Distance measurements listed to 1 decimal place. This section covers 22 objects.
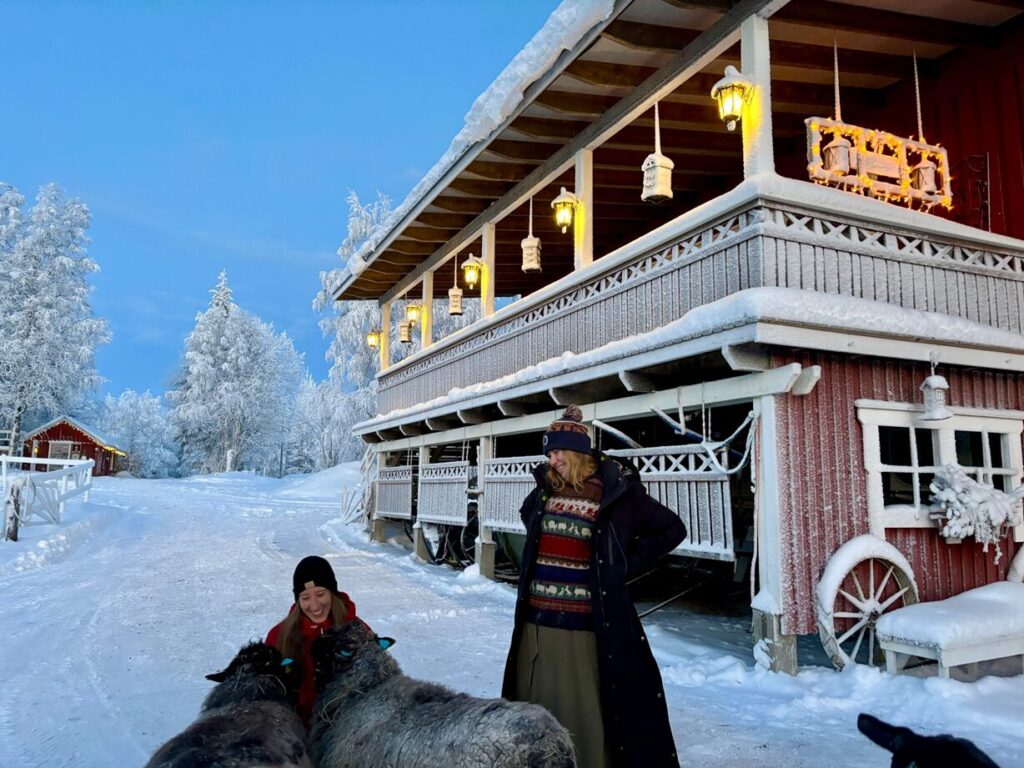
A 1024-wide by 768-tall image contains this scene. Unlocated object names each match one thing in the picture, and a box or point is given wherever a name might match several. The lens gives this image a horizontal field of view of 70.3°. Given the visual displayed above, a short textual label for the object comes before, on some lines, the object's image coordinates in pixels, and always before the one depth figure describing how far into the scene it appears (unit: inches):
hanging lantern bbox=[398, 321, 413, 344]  707.9
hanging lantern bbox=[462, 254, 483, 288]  516.1
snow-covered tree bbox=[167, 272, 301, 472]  1881.2
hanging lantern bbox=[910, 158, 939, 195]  305.3
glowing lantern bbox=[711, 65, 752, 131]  263.9
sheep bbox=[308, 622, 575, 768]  100.7
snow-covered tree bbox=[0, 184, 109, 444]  1451.8
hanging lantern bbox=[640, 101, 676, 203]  308.2
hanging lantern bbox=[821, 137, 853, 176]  284.7
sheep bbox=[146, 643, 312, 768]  94.0
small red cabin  1726.1
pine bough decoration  257.3
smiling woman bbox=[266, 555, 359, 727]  142.3
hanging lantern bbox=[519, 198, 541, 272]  450.9
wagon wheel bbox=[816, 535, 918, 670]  233.8
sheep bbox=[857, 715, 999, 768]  74.0
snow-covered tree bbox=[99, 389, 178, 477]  2372.0
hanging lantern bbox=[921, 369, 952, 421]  253.8
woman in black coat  122.6
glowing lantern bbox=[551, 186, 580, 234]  372.8
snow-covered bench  211.3
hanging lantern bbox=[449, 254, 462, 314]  613.6
